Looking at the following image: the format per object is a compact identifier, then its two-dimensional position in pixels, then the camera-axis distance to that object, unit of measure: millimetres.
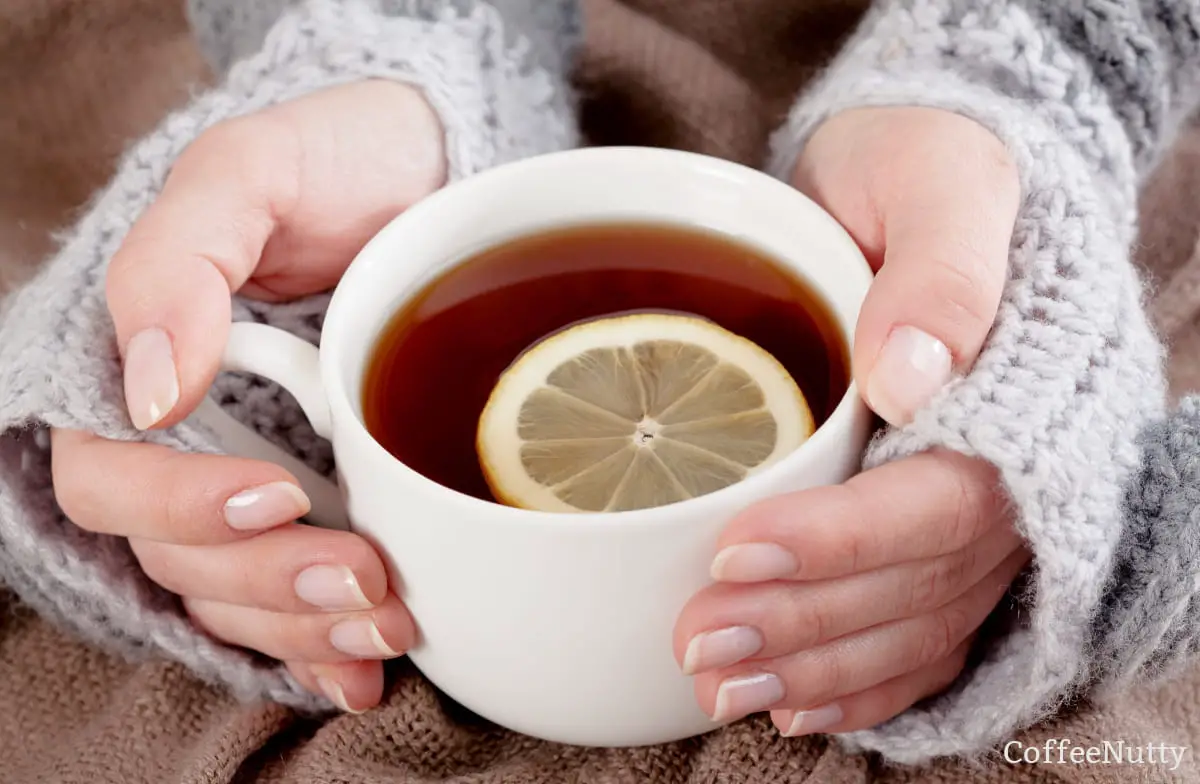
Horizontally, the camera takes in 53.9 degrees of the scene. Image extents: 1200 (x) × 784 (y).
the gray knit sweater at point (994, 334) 494
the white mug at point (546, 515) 443
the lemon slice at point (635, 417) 517
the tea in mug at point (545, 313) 567
